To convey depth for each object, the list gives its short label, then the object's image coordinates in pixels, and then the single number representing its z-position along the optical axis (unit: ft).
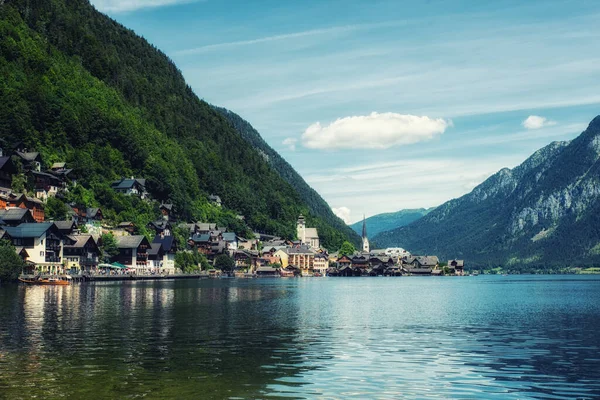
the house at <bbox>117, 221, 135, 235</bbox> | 603.67
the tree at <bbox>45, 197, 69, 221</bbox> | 521.65
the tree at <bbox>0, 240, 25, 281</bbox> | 360.89
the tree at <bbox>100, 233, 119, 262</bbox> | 560.20
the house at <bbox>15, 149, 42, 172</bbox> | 536.83
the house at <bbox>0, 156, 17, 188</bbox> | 483.92
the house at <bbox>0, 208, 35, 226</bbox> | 440.04
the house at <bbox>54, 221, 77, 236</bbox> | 488.44
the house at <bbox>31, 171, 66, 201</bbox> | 528.38
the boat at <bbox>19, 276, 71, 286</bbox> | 386.93
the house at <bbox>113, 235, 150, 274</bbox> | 577.18
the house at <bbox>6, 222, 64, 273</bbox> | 435.53
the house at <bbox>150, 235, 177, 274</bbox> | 611.88
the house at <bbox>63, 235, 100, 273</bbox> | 493.36
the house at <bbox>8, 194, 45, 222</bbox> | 468.34
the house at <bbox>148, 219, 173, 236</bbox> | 654.12
